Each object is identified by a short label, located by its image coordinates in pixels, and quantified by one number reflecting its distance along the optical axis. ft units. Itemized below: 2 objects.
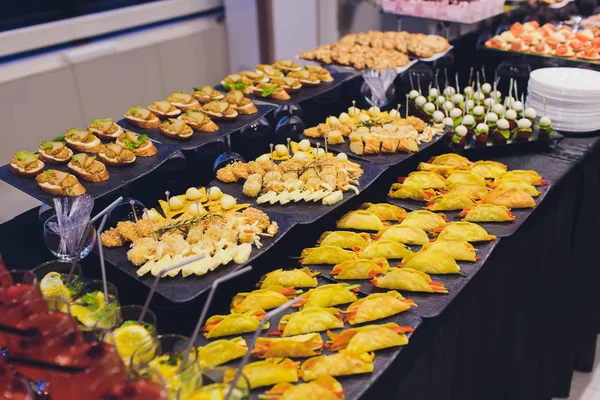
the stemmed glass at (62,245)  6.86
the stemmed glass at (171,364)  4.44
